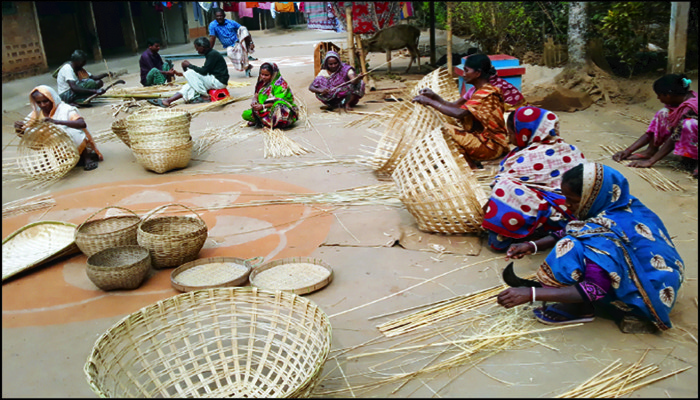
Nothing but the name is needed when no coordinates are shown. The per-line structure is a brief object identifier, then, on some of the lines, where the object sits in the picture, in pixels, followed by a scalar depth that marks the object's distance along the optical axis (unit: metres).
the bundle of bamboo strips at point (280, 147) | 5.45
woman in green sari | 6.33
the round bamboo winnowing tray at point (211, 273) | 2.94
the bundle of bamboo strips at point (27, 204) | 4.23
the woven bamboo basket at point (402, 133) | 4.21
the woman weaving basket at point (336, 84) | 7.08
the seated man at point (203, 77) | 7.83
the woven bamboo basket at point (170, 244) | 3.15
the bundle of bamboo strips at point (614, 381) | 1.97
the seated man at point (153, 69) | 8.88
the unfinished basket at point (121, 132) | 5.34
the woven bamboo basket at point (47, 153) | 4.90
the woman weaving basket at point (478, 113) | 4.09
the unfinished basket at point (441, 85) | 5.15
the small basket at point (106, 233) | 3.22
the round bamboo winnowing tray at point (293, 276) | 2.91
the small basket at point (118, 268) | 2.88
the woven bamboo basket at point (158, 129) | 4.82
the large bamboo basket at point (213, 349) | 2.09
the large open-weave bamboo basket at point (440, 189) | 3.22
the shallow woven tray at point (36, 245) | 3.26
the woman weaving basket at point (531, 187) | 3.09
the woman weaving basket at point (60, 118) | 4.84
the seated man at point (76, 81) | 7.57
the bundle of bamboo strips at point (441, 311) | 2.51
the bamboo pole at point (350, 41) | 7.88
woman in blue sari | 2.25
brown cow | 10.02
